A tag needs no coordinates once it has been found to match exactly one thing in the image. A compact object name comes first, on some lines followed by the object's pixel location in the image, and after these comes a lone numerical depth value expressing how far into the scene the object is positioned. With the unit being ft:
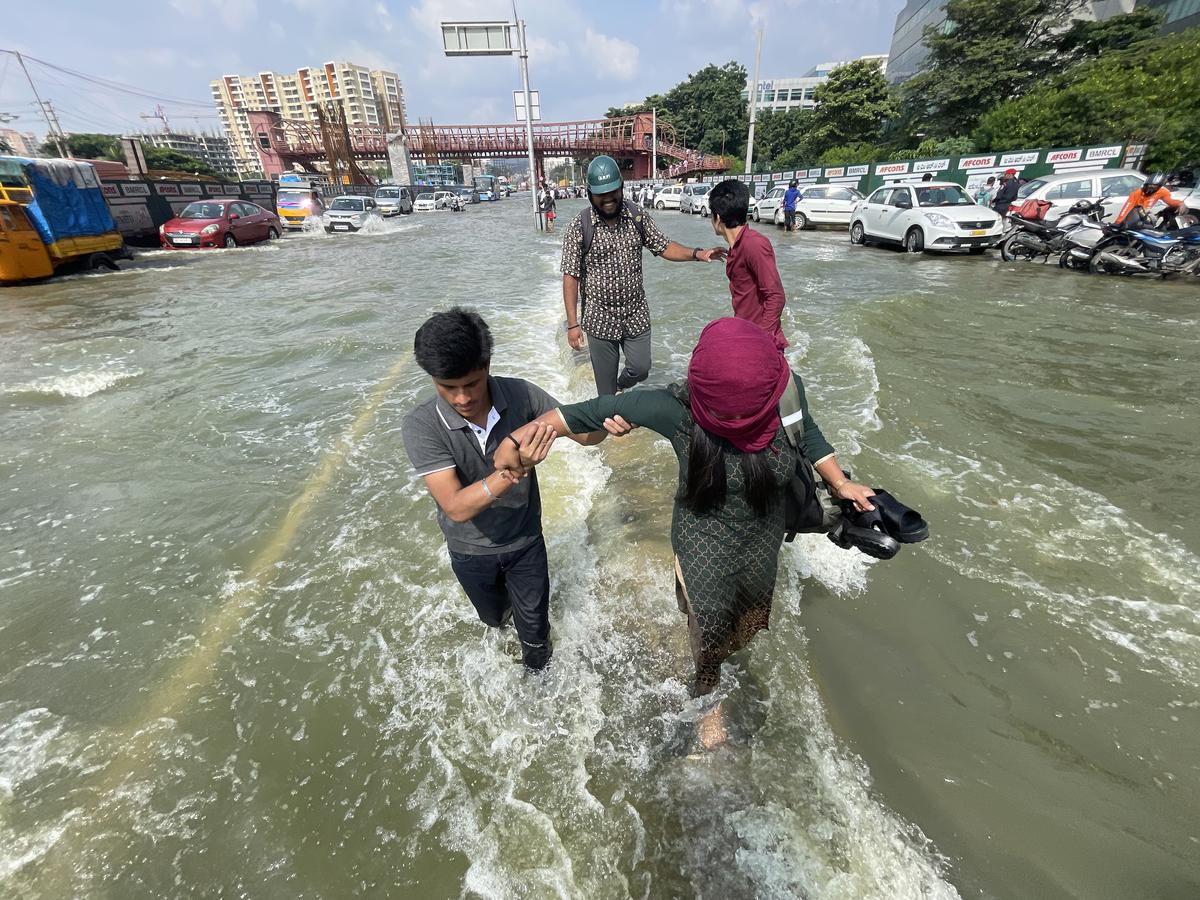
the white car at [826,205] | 66.44
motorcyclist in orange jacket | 34.55
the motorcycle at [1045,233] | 37.22
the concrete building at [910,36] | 198.60
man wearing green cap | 12.59
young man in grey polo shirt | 5.71
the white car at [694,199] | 93.45
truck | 38.83
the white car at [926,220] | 42.45
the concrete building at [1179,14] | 99.04
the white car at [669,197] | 113.29
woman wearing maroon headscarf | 5.02
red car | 58.85
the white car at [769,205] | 74.84
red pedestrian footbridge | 189.83
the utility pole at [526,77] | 67.82
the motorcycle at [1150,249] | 31.91
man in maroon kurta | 11.64
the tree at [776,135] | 191.11
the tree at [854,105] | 137.08
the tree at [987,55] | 101.65
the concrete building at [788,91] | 359.46
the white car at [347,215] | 81.41
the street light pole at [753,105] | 87.56
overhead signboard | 68.13
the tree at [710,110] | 238.07
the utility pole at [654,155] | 182.85
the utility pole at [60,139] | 163.84
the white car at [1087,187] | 43.27
